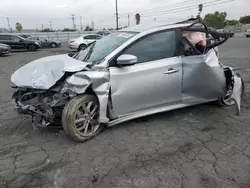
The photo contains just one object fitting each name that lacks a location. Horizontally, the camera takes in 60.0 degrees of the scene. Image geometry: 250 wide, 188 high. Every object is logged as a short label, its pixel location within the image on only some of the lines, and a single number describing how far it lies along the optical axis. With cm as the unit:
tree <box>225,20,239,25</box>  9482
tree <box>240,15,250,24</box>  8469
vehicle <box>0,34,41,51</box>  1892
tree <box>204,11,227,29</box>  8758
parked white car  1903
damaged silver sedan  307
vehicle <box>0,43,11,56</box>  1534
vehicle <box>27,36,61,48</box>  2434
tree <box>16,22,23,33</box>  7676
